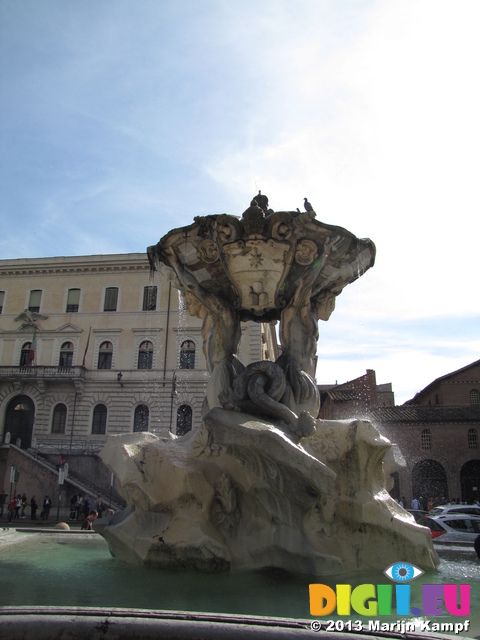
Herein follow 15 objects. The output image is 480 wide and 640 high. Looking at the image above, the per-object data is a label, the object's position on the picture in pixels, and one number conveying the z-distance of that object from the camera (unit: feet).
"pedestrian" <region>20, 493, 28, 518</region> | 75.80
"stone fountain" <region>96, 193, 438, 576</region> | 15.21
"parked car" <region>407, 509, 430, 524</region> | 37.09
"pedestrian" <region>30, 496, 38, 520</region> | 75.01
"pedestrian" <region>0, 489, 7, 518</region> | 77.52
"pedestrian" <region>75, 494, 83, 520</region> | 73.77
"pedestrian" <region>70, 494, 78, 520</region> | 72.33
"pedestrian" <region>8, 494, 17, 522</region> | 69.41
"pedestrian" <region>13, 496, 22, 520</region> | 73.58
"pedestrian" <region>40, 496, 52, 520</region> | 73.72
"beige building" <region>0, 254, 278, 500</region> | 111.75
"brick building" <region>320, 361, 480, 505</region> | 105.40
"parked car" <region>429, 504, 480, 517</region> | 44.47
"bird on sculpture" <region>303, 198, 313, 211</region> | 20.07
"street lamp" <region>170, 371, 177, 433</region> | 110.83
